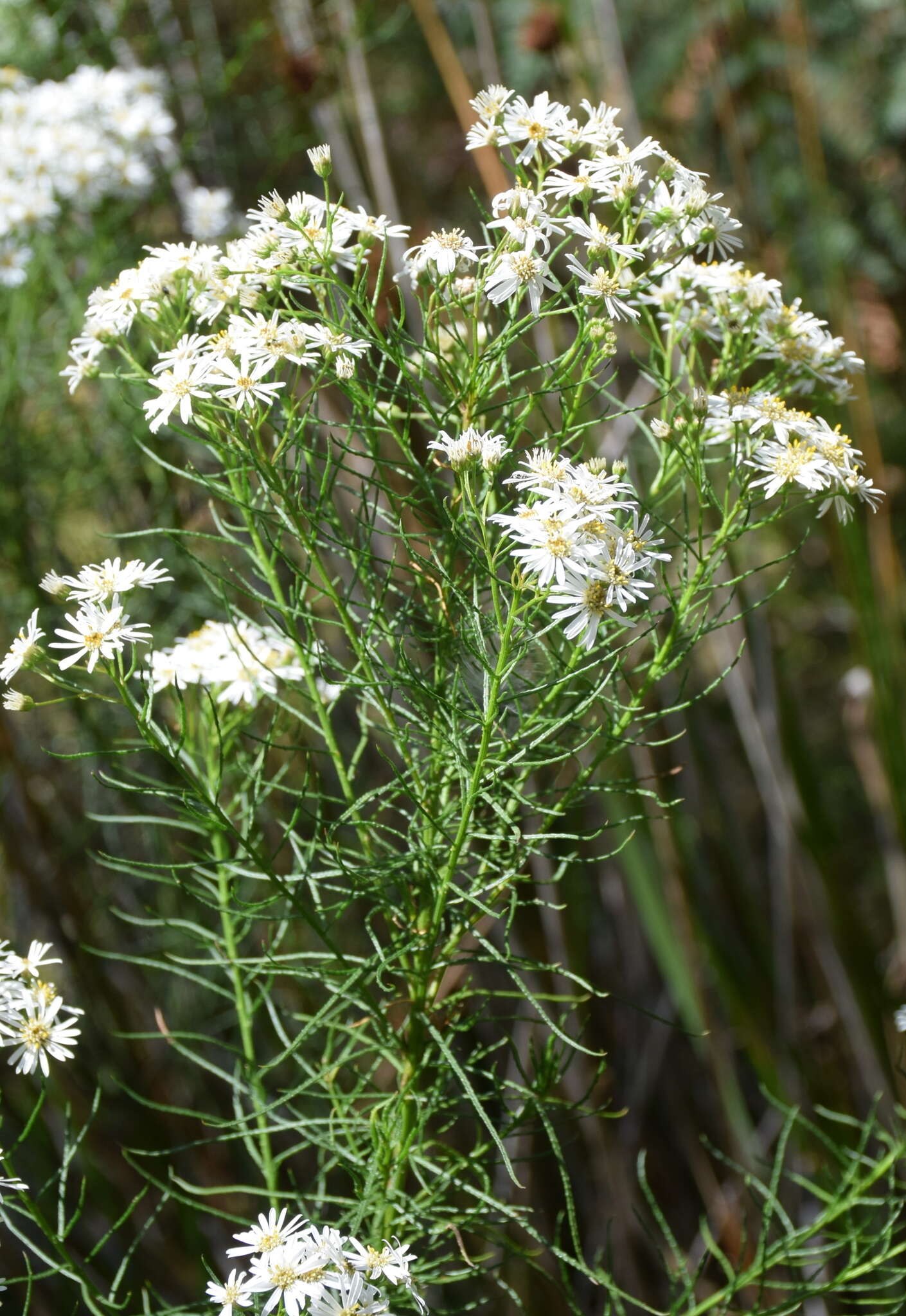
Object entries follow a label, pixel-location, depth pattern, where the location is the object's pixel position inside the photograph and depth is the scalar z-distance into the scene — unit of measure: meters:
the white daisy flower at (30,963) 0.57
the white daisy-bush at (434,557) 0.56
